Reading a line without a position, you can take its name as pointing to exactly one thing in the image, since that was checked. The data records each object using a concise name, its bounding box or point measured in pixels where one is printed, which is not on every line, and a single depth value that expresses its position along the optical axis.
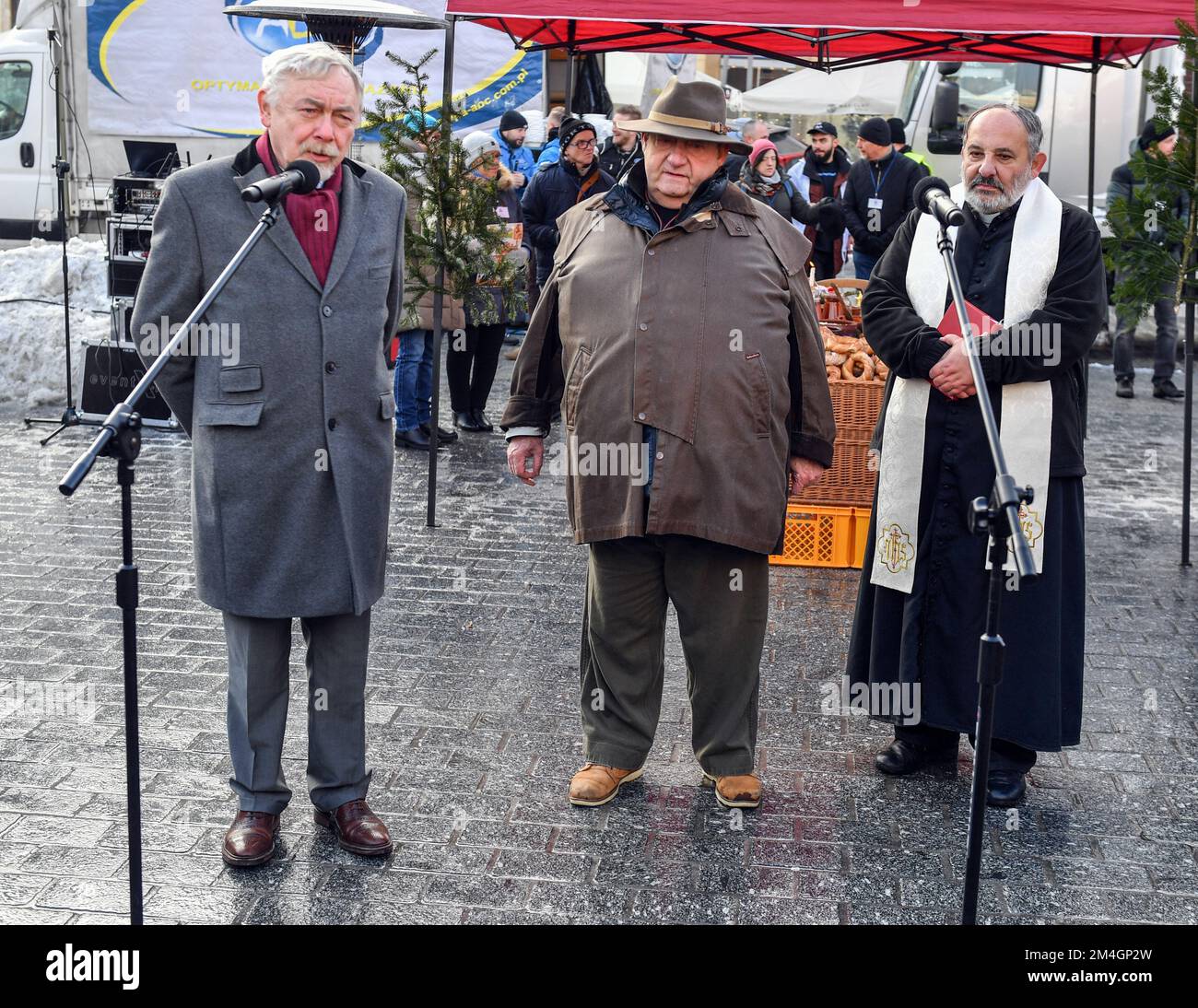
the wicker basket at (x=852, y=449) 7.49
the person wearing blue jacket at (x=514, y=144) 13.89
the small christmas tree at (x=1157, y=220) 7.19
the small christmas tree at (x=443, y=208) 8.01
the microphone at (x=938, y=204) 3.55
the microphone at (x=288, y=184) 3.38
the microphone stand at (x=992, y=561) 3.05
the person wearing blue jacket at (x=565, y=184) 11.57
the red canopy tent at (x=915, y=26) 7.61
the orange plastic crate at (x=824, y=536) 7.48
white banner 15.38
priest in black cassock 4.55
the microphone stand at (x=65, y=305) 9.50
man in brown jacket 4.27
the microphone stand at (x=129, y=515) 3.11
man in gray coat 3.84
